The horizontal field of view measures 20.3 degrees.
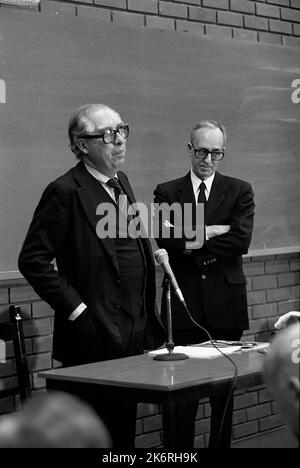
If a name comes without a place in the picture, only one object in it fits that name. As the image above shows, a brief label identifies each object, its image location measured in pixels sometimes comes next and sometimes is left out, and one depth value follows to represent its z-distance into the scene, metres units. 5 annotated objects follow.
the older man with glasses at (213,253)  4.20
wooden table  2.70
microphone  2.99
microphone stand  3.05
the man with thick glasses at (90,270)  3.35
